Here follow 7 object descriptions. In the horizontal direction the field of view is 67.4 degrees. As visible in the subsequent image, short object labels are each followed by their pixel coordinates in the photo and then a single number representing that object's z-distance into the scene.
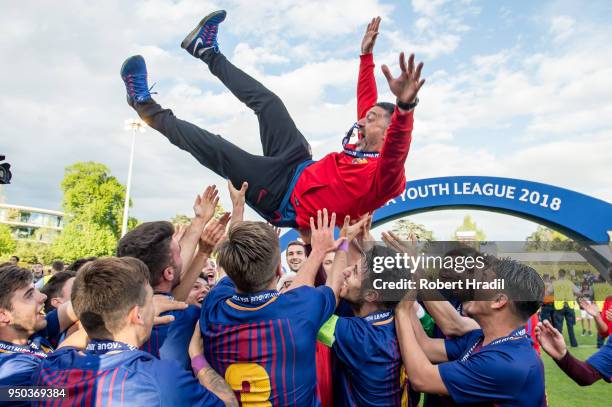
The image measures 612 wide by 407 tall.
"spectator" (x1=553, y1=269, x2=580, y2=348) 8.71
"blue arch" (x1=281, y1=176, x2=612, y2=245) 9.82
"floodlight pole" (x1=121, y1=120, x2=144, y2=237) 27.70
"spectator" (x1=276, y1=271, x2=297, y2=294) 3.89
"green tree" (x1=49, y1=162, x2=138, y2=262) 33.13
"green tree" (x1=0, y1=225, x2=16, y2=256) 36.22
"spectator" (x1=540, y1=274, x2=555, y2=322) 10.49
